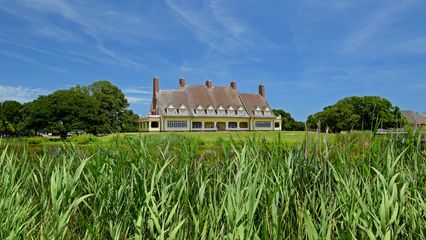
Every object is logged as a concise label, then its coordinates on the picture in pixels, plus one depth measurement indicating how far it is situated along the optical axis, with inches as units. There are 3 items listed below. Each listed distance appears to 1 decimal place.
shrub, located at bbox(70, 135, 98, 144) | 788.9
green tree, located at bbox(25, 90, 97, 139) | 1301.7
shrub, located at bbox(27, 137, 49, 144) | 753.6
